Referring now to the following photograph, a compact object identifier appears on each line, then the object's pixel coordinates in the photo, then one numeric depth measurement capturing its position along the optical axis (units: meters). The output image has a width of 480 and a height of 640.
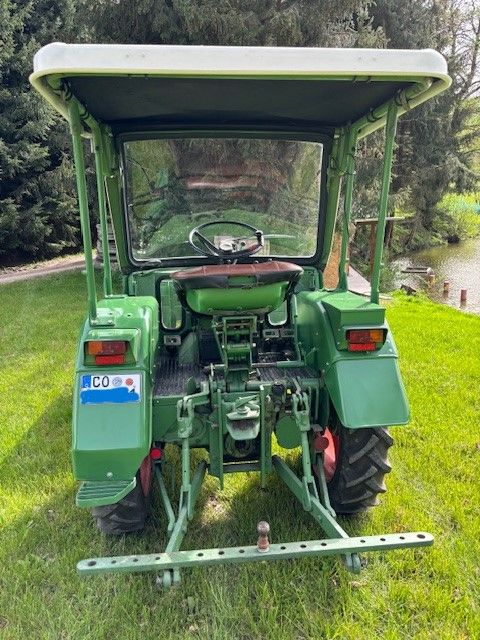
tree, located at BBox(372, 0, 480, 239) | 15.05
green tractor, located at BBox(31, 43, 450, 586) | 2.03
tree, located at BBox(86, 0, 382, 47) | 8.58
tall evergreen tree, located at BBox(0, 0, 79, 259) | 12.69
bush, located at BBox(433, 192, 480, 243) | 19.91
